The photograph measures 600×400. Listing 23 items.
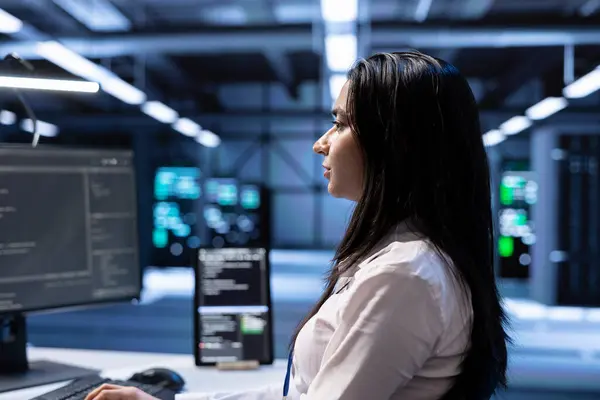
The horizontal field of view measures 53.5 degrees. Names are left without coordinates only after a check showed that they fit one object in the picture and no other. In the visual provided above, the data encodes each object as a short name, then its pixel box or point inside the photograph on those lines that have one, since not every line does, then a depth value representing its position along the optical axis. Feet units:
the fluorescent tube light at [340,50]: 16.33
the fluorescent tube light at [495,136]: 36.02
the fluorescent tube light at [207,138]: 40.42
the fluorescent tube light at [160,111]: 27.00
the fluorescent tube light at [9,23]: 13.48
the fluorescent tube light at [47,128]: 40.28
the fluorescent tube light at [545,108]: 23.23
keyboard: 4.69
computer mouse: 5.40
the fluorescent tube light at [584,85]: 18.56
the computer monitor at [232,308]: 6.17
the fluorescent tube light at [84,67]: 16.61
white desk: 5.54
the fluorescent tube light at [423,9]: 23.86
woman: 3.03
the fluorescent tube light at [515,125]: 28.92
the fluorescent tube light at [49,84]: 5.87
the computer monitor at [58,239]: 5.47
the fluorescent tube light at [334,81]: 19.97
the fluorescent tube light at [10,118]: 35.38
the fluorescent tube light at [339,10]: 13.38
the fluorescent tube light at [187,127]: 33.98
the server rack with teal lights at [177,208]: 40.70
